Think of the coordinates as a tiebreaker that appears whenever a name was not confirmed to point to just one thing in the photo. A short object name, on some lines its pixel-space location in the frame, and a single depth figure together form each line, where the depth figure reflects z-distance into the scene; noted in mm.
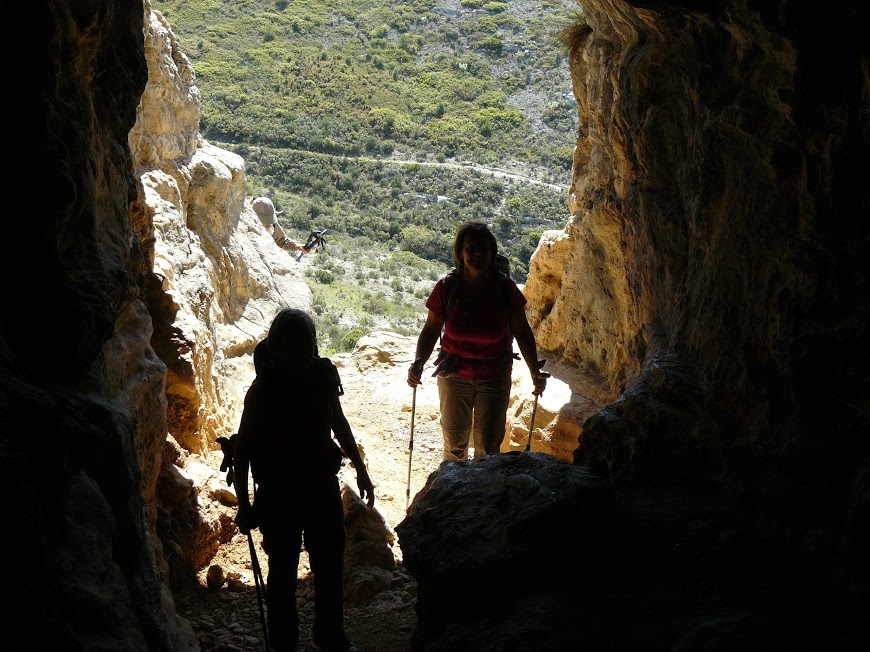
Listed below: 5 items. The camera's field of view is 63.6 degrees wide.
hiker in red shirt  4656
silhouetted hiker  3244
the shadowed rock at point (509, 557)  2998
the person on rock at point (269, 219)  15164
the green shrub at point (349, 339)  17734
